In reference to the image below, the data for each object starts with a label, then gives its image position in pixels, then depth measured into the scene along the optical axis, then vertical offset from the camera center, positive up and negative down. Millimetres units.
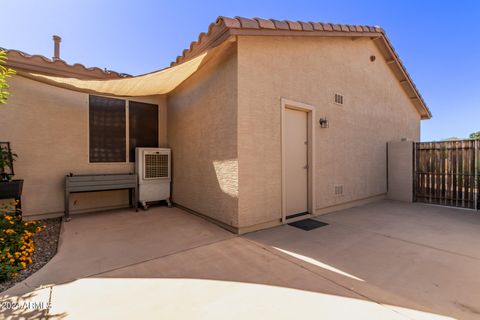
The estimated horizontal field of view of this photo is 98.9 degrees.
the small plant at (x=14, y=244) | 2514 -1201
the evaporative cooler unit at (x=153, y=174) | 5859 -435
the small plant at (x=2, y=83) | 2717 +1055
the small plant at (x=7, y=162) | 4001 -56
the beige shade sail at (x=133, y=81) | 4245 +1759
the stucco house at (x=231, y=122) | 4145 +934
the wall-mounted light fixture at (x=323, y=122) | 5523 +982
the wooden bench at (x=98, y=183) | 4934 -622
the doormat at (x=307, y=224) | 4453 -1485
